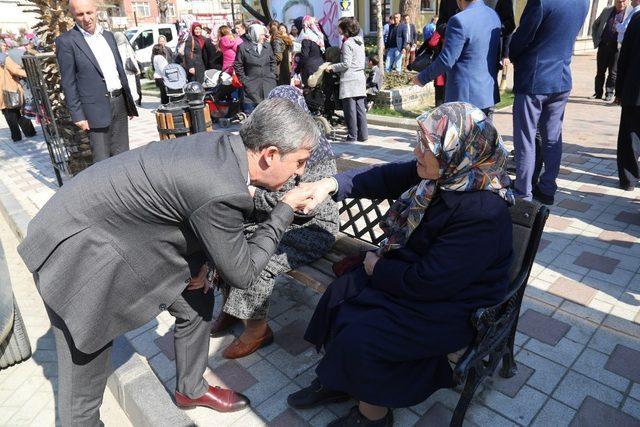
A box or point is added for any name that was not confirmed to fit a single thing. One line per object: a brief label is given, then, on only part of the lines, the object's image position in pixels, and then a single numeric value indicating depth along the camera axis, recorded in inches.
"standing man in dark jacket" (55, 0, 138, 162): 179.8
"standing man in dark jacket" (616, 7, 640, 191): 173.2
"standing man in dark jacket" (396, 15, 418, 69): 530.3
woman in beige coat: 342.6
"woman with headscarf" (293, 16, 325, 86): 334.3
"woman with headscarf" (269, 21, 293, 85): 372.5
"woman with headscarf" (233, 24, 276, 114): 331.6
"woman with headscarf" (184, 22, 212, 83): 434.9
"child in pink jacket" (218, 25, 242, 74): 392.8
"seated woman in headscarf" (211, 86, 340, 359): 106.1
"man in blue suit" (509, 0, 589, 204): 153.0
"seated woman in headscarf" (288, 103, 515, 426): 76.3
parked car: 805.9
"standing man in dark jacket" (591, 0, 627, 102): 333.1
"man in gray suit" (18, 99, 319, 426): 65.3
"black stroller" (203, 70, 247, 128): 381.4
